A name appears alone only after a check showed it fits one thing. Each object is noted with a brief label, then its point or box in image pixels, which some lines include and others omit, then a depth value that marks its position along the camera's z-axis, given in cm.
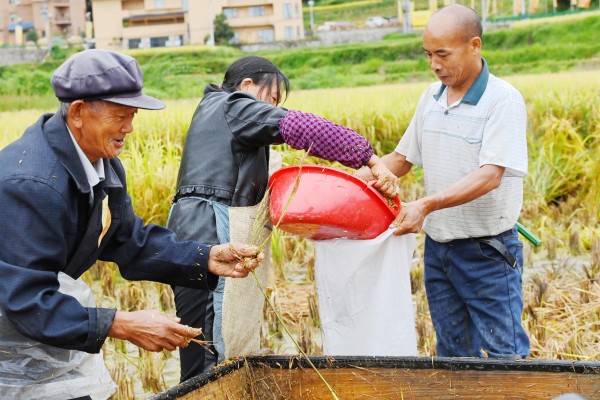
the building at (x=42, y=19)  4300
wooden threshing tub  250
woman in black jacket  298
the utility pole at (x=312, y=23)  4259
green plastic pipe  349
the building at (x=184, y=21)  3984
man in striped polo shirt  306
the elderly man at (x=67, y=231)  215
